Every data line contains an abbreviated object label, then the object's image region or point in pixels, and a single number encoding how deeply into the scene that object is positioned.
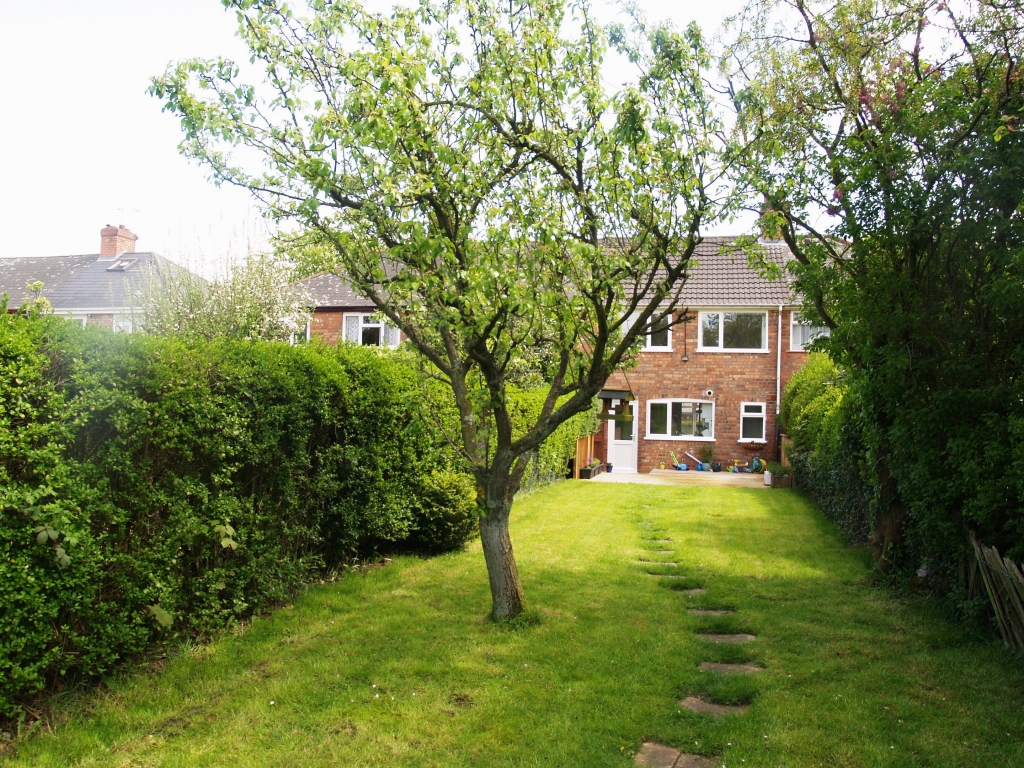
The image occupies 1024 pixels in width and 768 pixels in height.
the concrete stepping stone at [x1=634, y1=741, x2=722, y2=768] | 4.39
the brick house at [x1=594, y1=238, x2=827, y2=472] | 25.23
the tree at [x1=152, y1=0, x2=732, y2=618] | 5.78
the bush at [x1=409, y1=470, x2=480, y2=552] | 10.05
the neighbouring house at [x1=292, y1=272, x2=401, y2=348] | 27.56
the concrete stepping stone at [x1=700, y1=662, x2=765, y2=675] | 5.95
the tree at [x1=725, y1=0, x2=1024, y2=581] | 6.05
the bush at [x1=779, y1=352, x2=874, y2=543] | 10.55
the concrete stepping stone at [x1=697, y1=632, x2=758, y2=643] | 6.74
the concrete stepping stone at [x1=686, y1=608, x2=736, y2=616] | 7.60
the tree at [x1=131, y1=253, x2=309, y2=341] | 18.02
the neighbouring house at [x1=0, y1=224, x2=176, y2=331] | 29.28
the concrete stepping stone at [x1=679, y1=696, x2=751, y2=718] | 5.14
